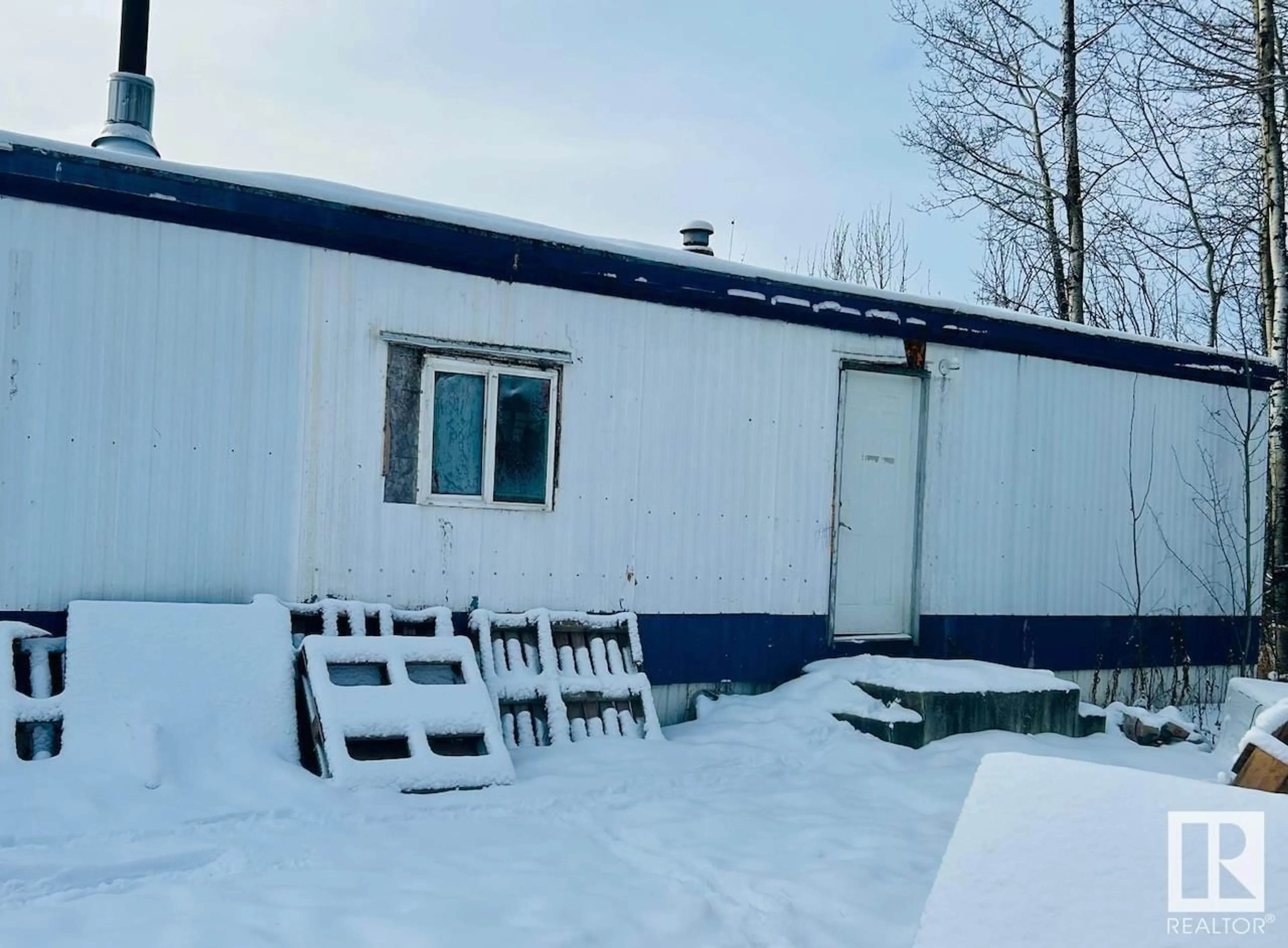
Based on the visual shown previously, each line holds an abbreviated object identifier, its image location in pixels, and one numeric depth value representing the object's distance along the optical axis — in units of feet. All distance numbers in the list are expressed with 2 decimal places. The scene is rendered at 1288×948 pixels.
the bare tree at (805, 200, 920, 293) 72.95
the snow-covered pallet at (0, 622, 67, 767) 16.34
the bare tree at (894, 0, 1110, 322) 53.11
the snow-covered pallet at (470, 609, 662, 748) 20.95
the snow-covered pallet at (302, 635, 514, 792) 17.38
